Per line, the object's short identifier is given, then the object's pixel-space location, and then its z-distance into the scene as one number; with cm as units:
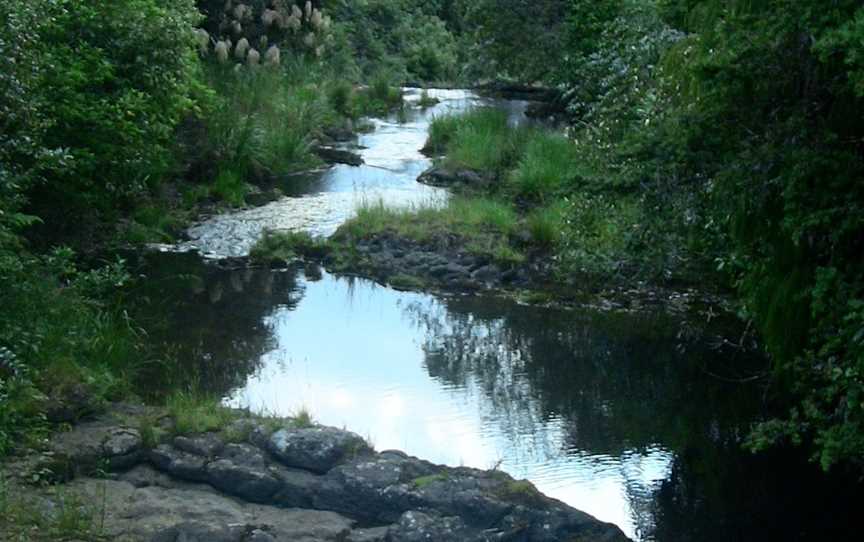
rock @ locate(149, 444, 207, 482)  962
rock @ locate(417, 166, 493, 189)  1995
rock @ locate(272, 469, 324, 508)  939
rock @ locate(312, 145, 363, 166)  2245
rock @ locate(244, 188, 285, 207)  1962
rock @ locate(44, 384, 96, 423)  1009
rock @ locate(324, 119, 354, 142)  2444
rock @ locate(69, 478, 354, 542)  852
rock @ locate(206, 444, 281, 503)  945
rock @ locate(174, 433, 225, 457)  984
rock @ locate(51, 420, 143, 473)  960
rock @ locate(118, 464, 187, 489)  952
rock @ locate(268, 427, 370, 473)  976
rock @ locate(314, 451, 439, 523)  927
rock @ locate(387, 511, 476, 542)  878
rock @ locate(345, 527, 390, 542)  881
